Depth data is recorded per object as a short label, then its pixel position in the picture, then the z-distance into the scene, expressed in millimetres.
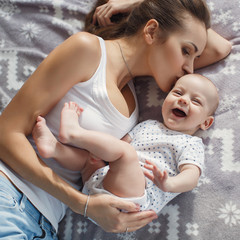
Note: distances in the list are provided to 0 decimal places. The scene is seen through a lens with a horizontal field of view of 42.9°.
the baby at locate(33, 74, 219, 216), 1048
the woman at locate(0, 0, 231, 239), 1089
